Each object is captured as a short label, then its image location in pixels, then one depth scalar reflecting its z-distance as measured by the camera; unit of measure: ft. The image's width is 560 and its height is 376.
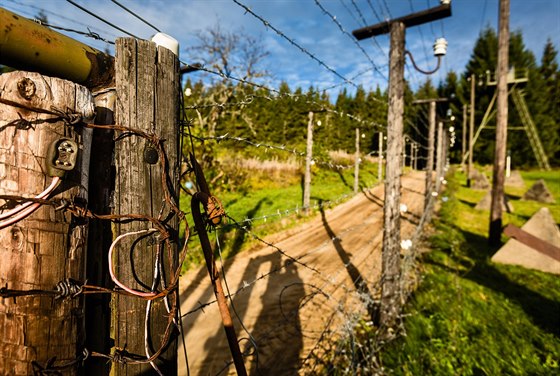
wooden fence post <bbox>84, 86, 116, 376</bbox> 3.89
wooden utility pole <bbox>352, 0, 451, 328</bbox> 13.03
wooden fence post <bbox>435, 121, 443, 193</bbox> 47.01
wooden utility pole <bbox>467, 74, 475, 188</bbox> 67.87
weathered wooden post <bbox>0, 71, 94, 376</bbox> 2.94
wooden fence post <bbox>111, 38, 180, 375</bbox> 3.92
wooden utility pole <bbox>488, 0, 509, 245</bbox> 27.27
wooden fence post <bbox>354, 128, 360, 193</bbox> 43.84
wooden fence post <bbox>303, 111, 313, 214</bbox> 32.29
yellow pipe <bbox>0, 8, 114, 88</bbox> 2.86
